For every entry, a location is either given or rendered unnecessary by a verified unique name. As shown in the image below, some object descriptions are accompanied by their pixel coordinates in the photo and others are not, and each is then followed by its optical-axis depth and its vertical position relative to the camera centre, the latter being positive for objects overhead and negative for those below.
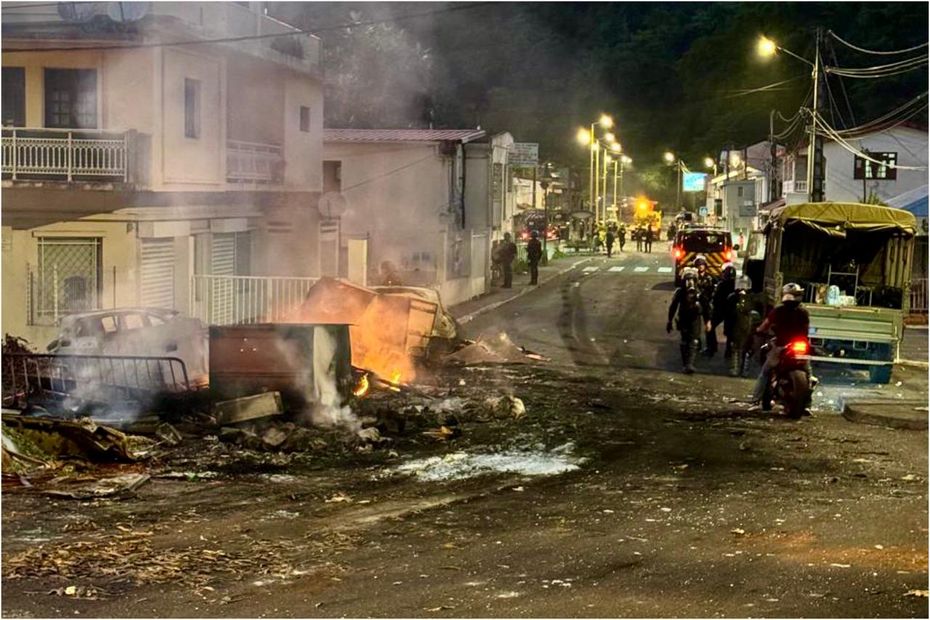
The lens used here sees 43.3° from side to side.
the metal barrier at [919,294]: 28.88 -1.12
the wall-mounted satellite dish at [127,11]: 18.02 +3.60
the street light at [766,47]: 28.03 +4.83
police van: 36.31 +0.08
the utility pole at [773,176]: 52.19 +3.23
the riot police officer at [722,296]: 19.05 -0.80
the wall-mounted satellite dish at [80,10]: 18.23 +3.65
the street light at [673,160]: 98.81 +7.61
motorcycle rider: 13.45 -0.87
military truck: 17.25 -0.40
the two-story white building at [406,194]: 32.66 +1.51
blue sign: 97.62 +5.53
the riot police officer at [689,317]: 17.69 -1.05
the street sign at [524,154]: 42.34 +3.34
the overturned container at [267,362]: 12.74 -1.28
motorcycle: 13.42 -1.48
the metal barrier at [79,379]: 12.85 -1.57
